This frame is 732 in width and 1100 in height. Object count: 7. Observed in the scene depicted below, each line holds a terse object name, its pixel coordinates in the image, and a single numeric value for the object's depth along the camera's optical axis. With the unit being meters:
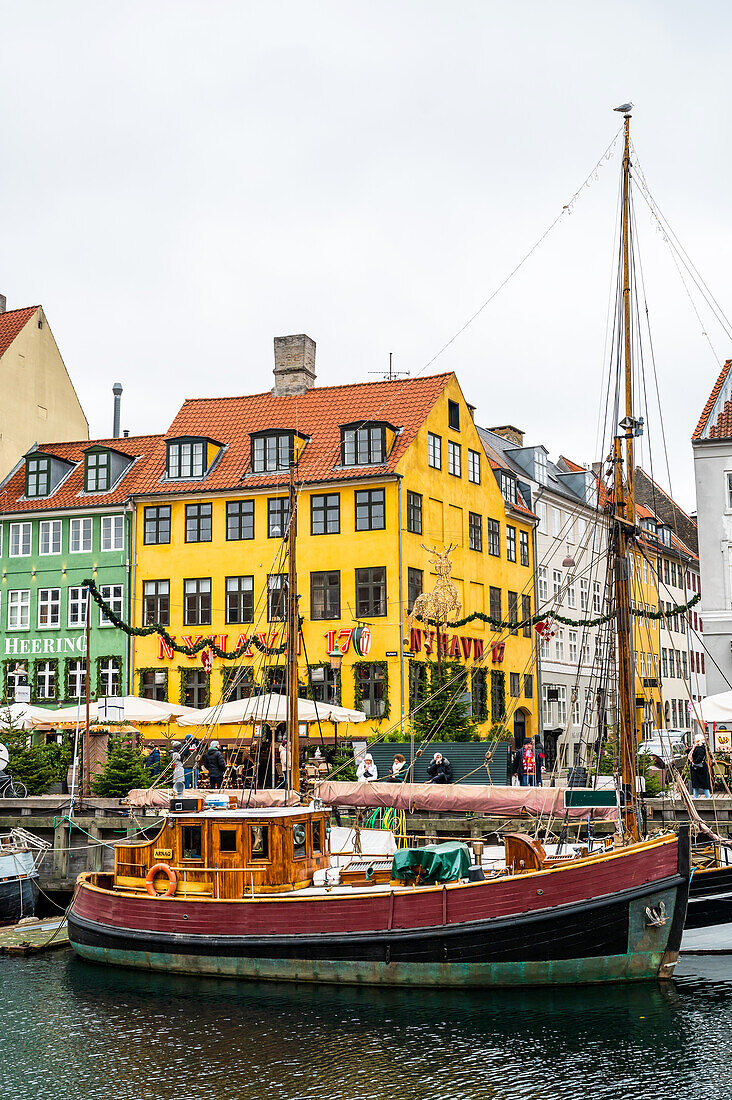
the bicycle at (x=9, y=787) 34.12
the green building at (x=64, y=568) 49.91
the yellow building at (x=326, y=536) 46.50
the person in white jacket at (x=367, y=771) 32.66
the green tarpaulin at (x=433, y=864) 21.98
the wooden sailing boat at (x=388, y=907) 21.09
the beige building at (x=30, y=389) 54.78
